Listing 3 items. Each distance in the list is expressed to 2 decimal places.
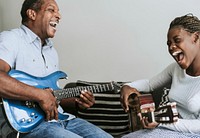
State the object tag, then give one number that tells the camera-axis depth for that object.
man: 1.44
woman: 1.38
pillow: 1.92
